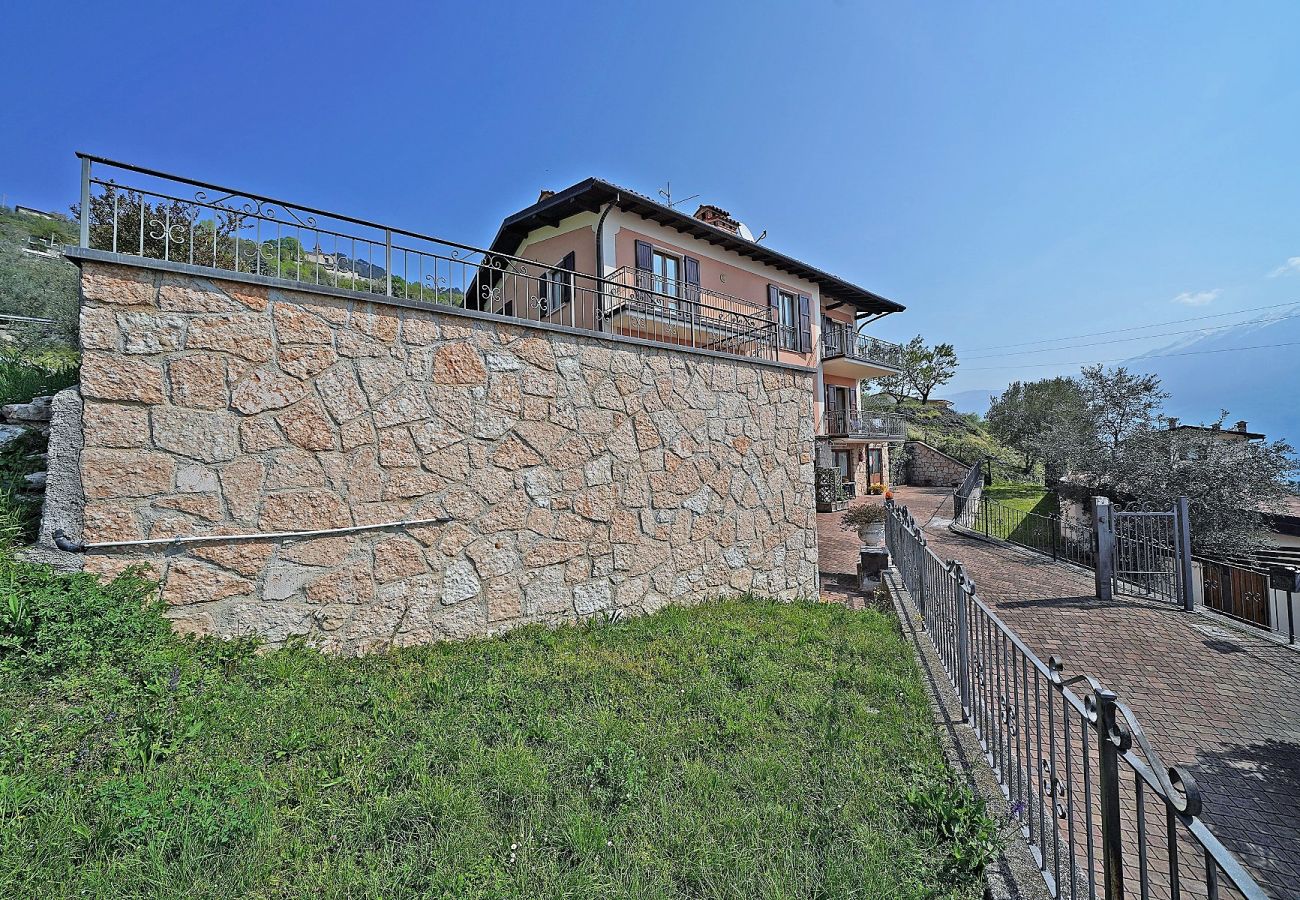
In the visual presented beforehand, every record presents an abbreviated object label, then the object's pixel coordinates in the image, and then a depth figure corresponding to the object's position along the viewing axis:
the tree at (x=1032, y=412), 23.66
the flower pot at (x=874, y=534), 10.19
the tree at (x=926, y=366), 37.31
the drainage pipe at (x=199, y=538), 3.43
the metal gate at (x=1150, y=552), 8.09
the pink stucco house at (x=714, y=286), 12.84
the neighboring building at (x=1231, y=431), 16.49
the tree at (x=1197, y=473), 11.48
